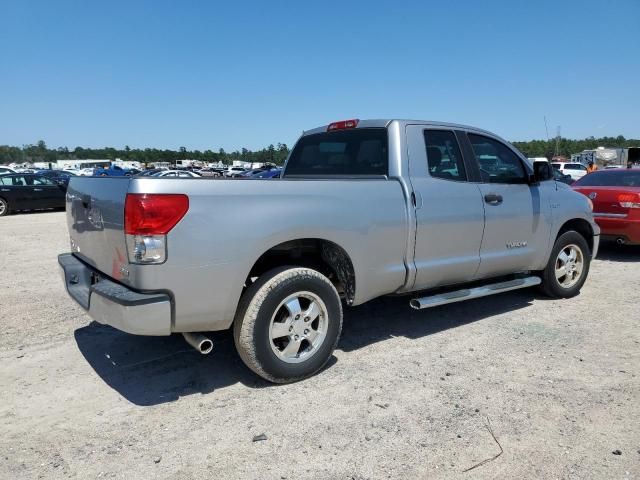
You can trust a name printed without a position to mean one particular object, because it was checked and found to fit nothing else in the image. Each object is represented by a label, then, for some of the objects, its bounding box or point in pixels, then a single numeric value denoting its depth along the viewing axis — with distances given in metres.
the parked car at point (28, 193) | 16.73
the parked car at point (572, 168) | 31.69
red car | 7.73
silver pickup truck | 2.90
